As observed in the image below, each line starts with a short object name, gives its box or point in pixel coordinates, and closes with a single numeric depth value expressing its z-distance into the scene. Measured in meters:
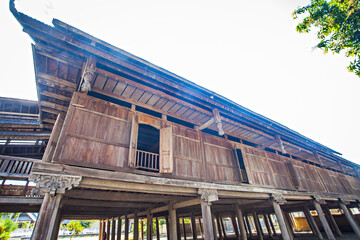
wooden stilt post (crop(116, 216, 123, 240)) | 11.88
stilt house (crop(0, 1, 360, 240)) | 4.86
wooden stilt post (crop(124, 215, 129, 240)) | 10.33
